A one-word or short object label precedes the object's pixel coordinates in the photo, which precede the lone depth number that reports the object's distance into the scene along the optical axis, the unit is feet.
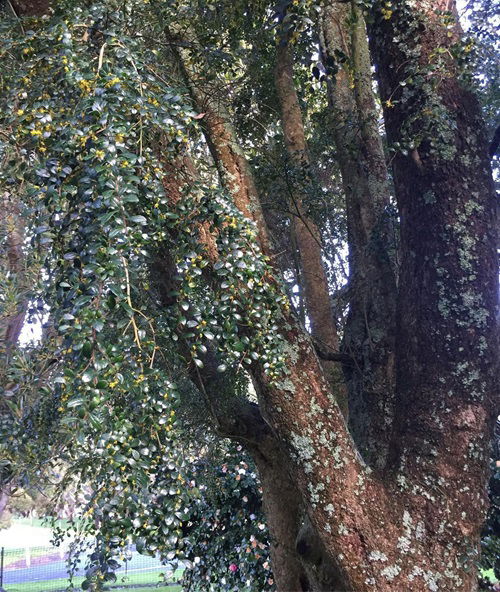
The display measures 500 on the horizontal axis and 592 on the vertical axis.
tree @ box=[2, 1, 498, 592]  6.15
